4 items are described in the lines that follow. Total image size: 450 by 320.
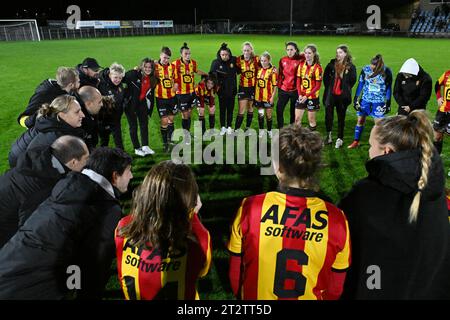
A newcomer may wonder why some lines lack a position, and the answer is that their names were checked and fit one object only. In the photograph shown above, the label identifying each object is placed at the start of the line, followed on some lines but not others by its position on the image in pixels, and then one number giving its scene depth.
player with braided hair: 2.03
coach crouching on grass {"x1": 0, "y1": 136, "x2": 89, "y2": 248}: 3.06
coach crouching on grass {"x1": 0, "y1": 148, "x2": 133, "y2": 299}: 2.33
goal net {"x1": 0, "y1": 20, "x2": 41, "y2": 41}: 36.00
